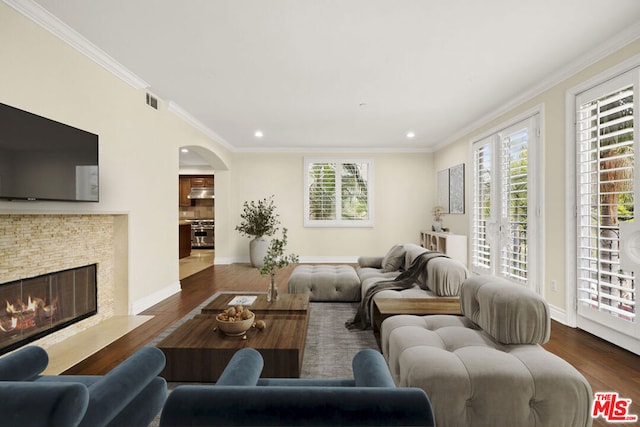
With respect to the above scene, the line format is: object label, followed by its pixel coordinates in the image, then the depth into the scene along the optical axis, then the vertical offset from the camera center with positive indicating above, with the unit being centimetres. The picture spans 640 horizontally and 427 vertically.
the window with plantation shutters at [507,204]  390 +14
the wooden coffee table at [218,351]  208 -88
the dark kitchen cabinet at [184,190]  1008 +80
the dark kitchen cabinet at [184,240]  830 -65
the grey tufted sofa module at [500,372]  147 -75
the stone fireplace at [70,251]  250 -32
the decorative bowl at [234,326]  223 -77
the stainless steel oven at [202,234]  1031 -60
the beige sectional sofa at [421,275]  305 -66
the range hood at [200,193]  1026 +72
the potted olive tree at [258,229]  677 -29
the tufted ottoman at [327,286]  403 -90
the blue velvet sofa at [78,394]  78 -57
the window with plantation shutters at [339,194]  738 +48
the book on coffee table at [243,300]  298 -81
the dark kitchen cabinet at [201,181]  1027 +110
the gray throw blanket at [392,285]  319 -74
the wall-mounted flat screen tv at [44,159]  223 +45
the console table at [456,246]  562 -55
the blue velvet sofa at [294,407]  77 -46
